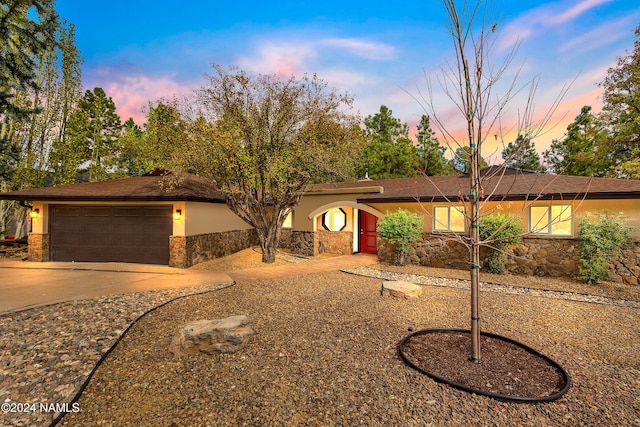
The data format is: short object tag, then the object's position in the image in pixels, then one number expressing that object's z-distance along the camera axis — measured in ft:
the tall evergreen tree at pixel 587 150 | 57.76
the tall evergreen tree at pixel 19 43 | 26.70
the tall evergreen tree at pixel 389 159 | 76.59
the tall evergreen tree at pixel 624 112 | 48.98
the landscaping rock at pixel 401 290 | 20.71
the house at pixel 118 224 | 34.24
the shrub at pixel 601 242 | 24.73
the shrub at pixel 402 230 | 33.32
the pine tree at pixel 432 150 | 81.14
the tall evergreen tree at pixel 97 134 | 59.57
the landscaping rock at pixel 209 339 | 12.22
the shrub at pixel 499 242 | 27.89
